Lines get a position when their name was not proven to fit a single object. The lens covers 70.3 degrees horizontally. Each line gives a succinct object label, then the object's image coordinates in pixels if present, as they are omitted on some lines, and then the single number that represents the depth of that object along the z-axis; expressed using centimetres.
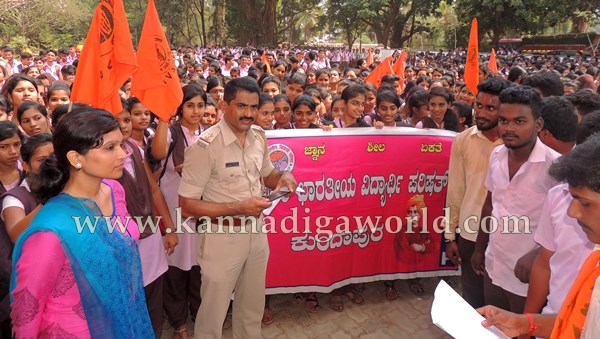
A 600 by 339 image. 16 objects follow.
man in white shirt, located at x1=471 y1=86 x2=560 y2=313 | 243
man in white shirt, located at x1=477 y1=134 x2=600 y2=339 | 131
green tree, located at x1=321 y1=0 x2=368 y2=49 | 3277
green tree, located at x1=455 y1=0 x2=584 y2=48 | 2784
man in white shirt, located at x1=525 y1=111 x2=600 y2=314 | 179
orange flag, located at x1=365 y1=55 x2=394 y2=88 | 659
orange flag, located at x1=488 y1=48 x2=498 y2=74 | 801
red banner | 353
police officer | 256
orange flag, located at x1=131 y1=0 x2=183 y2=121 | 303
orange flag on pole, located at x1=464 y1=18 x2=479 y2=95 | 491
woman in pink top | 161
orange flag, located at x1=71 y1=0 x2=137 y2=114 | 272
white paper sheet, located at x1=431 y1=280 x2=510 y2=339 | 152
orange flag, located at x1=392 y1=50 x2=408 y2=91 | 807
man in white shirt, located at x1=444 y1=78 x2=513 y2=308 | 305
